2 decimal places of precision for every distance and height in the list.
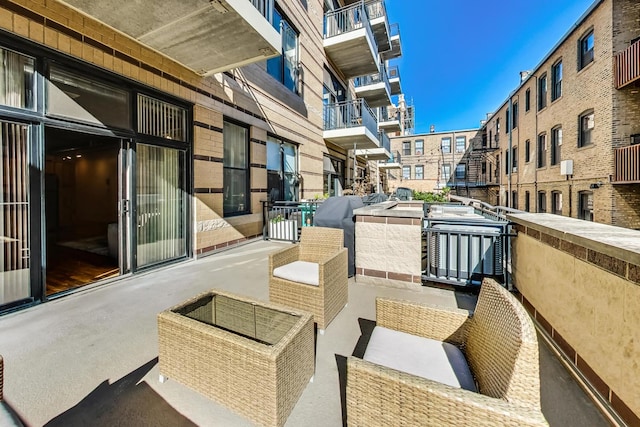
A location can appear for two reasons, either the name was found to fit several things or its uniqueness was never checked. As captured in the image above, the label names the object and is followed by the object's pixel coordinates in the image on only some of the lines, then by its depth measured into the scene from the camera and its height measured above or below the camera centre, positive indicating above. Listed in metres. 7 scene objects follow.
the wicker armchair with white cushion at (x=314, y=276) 2.62 -0.71
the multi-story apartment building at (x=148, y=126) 3.11 +1.54
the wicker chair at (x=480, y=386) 0.98 -0.74
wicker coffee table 1.49 -0.90
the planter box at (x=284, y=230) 6.78 -0.54
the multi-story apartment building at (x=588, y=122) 8.67 +3.50
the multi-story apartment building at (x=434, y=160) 28.44 +5.42
